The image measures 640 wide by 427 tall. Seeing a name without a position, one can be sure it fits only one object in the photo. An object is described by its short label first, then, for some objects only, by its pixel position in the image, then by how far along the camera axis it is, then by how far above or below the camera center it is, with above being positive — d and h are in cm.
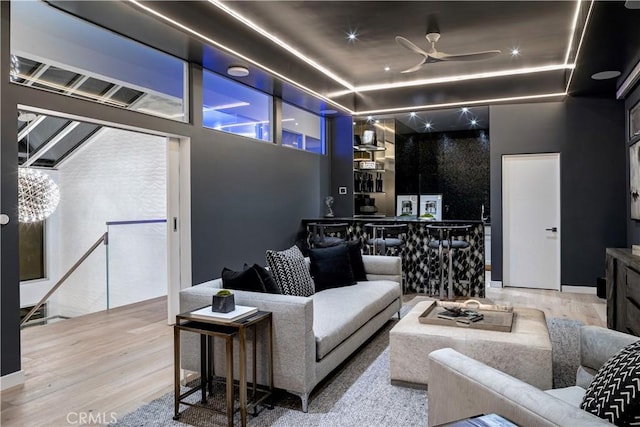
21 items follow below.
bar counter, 590 -73
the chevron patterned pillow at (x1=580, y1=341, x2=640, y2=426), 117 -55
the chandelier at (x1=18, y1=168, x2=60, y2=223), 534 +21
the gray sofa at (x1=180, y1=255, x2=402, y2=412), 255 -84
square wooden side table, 233 -87
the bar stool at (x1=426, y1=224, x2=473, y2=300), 561 -44
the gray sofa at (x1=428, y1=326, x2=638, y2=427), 126 -65
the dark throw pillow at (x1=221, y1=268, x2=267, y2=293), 292 -50
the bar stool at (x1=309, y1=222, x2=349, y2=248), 653 -33
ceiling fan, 423 +162
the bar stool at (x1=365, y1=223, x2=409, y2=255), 597 -40
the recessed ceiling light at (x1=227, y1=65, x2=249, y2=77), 480 +165
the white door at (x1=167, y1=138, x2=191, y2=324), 458 -13
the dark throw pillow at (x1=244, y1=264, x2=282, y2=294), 294 -49
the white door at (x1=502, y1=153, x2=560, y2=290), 634 -17
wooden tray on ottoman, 295 -82
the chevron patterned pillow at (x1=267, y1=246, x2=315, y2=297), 344 -53
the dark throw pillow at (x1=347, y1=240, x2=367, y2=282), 454 -57
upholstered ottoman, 261 -91
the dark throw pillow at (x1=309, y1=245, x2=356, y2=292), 415 -59
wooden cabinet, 345 -75
